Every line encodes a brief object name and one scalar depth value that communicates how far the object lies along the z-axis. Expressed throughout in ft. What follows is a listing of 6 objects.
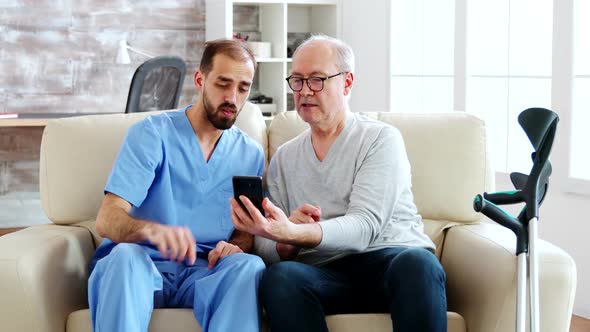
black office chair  14.76
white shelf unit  17.85
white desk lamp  17.60
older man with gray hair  6.72
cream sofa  6.86
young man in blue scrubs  6.75
